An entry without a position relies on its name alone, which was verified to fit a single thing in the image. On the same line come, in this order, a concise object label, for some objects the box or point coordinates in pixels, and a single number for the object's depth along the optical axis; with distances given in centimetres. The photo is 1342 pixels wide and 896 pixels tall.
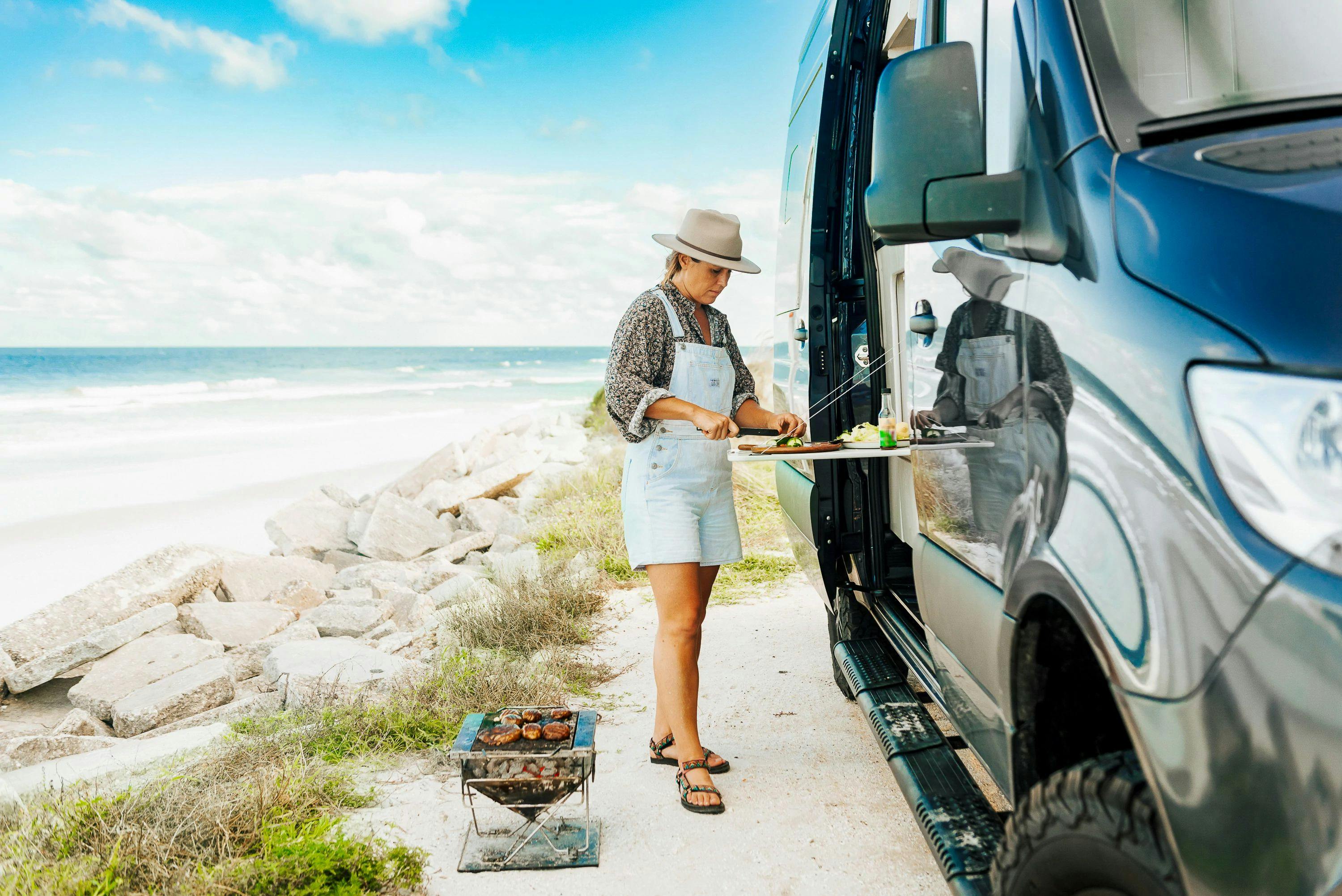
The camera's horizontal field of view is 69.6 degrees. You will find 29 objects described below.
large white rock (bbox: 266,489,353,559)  1070
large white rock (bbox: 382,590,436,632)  710
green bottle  319
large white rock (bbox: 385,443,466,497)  1424
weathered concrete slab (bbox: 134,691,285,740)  487
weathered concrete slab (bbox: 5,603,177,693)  610
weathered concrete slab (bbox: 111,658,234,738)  516
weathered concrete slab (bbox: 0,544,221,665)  666
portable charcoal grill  326
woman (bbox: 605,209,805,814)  366
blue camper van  117
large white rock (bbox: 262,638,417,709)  486
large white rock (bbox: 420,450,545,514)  1206
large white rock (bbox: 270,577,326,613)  796
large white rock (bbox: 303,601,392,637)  687
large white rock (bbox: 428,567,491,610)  750
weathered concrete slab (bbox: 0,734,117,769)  460
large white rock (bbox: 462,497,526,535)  1074
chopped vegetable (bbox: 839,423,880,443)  346
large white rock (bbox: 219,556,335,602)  841
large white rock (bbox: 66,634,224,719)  566
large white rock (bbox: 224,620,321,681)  610
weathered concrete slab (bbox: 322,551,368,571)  1041
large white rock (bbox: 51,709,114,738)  514
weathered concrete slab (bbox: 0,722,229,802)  402
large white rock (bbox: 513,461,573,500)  1272
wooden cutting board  313
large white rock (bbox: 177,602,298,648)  711
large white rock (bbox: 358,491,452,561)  1024
